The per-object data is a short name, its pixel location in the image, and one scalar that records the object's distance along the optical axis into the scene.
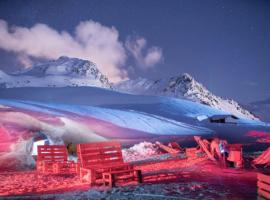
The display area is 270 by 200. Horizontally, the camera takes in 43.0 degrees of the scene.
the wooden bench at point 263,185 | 5.53
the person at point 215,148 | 11.45
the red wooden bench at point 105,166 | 8.12
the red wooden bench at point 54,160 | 10.96
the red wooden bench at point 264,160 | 10.52
